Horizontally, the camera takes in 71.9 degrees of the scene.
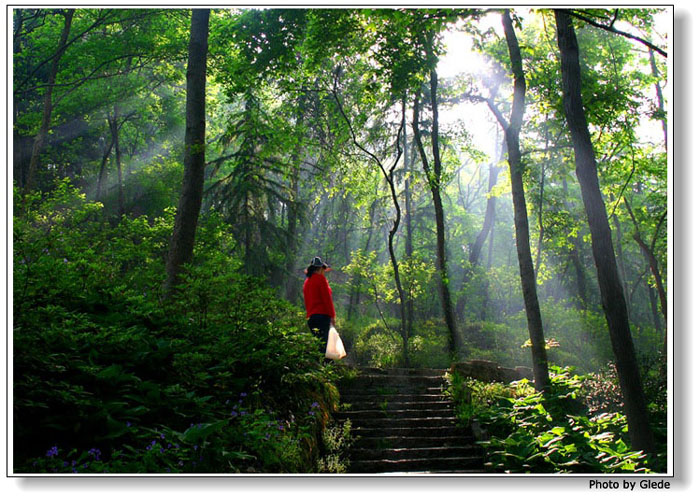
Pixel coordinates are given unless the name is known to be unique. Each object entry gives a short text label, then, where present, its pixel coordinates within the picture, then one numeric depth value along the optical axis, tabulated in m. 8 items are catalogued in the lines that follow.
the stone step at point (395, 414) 6.43
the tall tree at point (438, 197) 12.20
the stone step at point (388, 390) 7.36
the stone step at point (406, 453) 5.44
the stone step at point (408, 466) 5.19
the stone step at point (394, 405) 6.78
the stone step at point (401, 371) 8.65
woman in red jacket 7.35
